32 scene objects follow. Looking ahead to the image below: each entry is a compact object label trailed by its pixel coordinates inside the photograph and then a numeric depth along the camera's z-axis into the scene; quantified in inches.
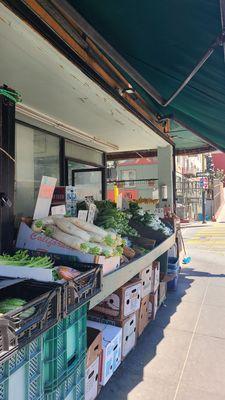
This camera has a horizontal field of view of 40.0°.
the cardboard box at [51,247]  96.0
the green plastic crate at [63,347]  69.4
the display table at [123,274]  95.7
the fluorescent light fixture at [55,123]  173.2
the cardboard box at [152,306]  174.7
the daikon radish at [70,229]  106.1
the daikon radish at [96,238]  110.9
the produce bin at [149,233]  189.5
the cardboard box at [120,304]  129.6
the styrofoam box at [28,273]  78.8
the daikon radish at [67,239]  99.2
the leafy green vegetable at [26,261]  85.1
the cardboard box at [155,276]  175.0
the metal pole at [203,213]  773.9
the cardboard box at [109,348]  110.9
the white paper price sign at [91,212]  139.7
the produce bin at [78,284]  72.4
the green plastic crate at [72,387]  71.3
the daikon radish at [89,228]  114.8
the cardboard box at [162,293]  197.4
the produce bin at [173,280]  231.5
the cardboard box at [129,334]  133.0
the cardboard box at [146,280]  155.1
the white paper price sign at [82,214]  134.8
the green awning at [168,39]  88.5
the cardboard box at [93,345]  99.2
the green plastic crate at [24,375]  54.4
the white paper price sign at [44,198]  112.7
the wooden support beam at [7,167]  104.2
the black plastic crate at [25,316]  52.2
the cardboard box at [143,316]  154.1
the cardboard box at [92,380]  99.5
